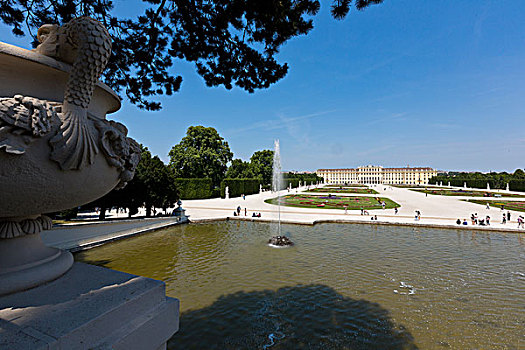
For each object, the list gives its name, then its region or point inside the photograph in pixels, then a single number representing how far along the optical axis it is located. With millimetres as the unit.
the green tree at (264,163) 52856
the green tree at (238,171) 44969
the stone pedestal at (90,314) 1317
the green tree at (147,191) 14047
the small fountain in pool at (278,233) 10664
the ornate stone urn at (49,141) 1328
